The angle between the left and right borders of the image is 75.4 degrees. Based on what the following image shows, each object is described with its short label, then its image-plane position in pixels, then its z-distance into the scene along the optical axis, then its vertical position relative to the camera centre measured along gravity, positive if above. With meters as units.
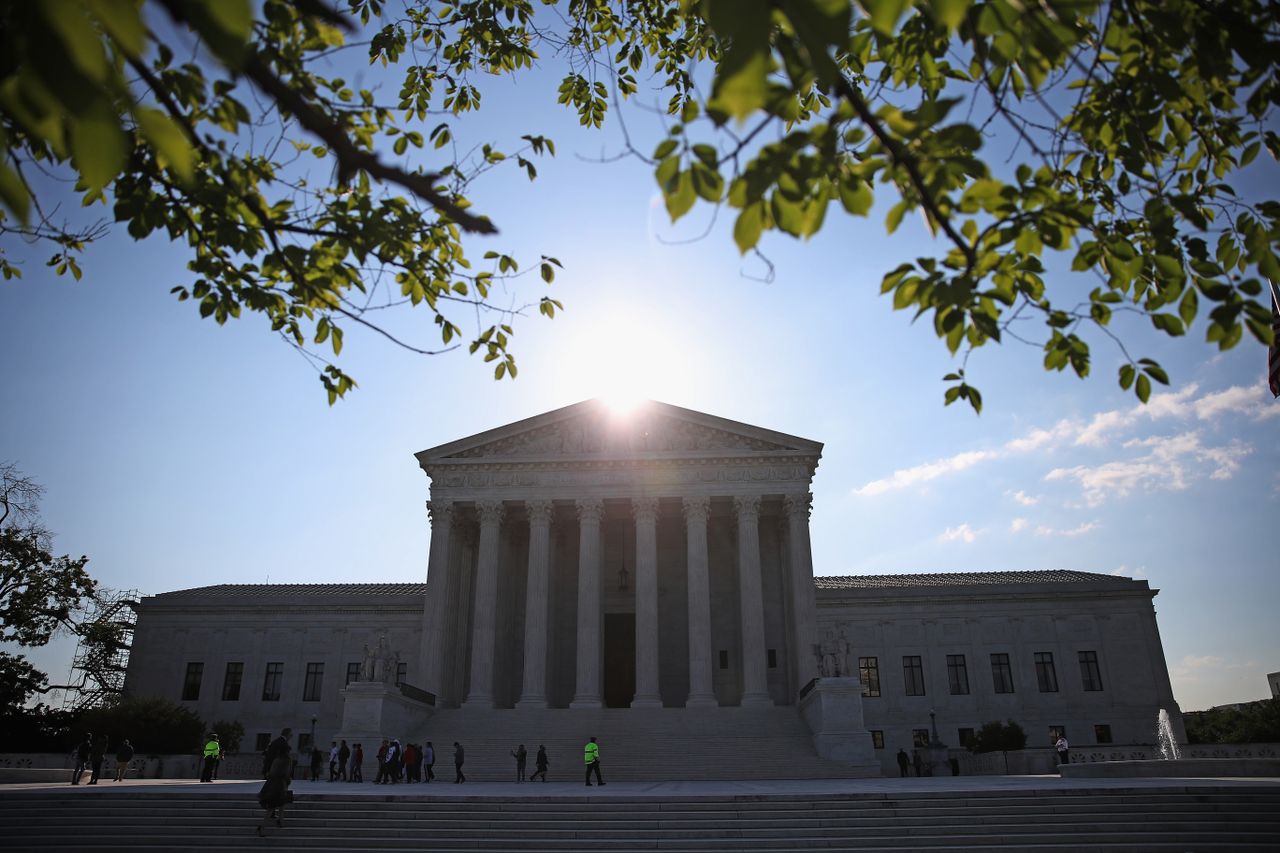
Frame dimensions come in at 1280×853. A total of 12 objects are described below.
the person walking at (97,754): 27.50 -0.45
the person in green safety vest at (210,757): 28.75 -0.60
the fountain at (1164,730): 41.28 +0.16
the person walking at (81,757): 27.67 -0.56
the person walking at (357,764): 30.22 -0.89
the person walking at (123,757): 29.00 -0.58
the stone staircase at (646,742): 30.14 -0.20
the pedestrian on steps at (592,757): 25.62 -0.60
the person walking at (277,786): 15.51 -0.85
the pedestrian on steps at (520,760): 29.19 -0.76
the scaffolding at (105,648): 45.65 +5.09
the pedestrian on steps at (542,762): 29.02 -0.83
